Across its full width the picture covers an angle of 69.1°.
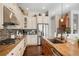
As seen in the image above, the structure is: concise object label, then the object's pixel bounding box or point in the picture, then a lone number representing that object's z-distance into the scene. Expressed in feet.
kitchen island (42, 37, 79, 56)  2.48
